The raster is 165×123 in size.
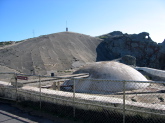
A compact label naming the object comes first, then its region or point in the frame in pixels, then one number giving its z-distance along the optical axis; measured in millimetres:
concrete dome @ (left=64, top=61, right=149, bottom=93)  11023
